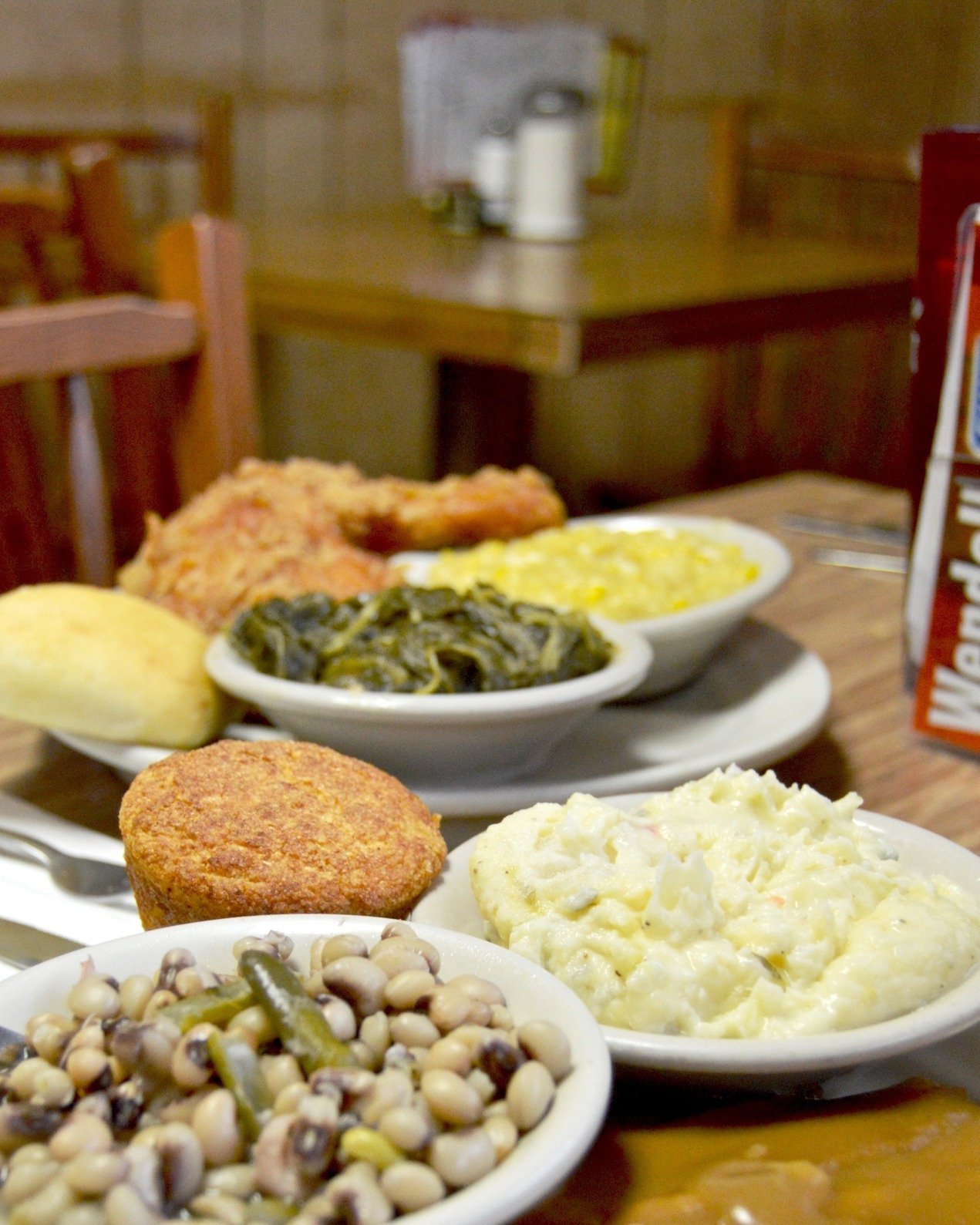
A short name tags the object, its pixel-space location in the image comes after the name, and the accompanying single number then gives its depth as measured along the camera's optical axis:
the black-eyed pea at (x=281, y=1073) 0.38
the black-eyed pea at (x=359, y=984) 0.40
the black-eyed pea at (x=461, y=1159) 0.37
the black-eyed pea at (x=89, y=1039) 0.39
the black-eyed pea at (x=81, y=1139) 0.37
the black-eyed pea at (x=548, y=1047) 0.39
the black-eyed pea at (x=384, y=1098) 0.38
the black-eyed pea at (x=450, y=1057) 0.38
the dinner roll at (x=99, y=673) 0.54
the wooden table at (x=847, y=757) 0.55
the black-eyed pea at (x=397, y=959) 0.41
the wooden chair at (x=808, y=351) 1.52
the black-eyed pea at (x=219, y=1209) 0.36
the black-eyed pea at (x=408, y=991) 0.40
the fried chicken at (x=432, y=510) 0.71
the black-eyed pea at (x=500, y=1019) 0.40
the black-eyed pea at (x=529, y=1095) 0.38
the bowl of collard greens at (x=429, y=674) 0.54
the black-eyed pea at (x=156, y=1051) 0.38
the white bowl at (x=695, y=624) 0.62
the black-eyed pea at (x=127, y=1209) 0.35
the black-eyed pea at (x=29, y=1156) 0.37
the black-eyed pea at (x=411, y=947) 0.41
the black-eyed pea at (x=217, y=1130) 0.37
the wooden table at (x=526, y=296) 1.25
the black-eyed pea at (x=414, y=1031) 0.39
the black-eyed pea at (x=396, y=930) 0.42
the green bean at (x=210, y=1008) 0.39
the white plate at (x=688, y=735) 0.54
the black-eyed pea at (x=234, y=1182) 0.37
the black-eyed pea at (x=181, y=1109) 0.38
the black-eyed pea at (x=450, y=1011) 0.39
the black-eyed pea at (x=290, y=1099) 0.37
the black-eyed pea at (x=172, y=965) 0.40
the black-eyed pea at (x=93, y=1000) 0.40
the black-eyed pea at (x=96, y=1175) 0.35
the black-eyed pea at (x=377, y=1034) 0.39
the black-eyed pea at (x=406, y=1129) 0.37
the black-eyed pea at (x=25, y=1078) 0.38
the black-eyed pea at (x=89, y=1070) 0.38
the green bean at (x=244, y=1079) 0.38
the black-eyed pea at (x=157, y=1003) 0.40
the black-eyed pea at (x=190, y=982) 0.40
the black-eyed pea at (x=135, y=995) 0.40
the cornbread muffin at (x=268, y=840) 0.45
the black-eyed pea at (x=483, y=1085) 0.38
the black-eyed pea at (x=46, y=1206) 0.35
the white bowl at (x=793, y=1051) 0.40
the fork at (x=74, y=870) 0.50
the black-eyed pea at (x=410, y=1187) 0.36
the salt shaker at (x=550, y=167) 1.70
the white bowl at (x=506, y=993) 0.36
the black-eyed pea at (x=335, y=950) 0.41
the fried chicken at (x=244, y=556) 0.65
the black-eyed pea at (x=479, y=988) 0.40
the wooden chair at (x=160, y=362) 0.80
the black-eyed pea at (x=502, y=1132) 0.37
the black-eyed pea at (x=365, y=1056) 0.39
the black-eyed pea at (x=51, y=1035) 0.39
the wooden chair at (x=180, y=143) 1.44
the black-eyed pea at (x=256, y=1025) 0.39
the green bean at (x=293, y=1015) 0.39
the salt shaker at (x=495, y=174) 1.76
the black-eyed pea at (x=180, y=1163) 0.36
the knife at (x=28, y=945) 0.46
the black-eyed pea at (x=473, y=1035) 0.39
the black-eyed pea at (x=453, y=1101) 0.38
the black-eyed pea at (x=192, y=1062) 0.38
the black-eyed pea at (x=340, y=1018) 0.39
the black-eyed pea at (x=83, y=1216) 0.35
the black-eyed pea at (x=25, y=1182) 0.36
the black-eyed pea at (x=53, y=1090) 0.38
